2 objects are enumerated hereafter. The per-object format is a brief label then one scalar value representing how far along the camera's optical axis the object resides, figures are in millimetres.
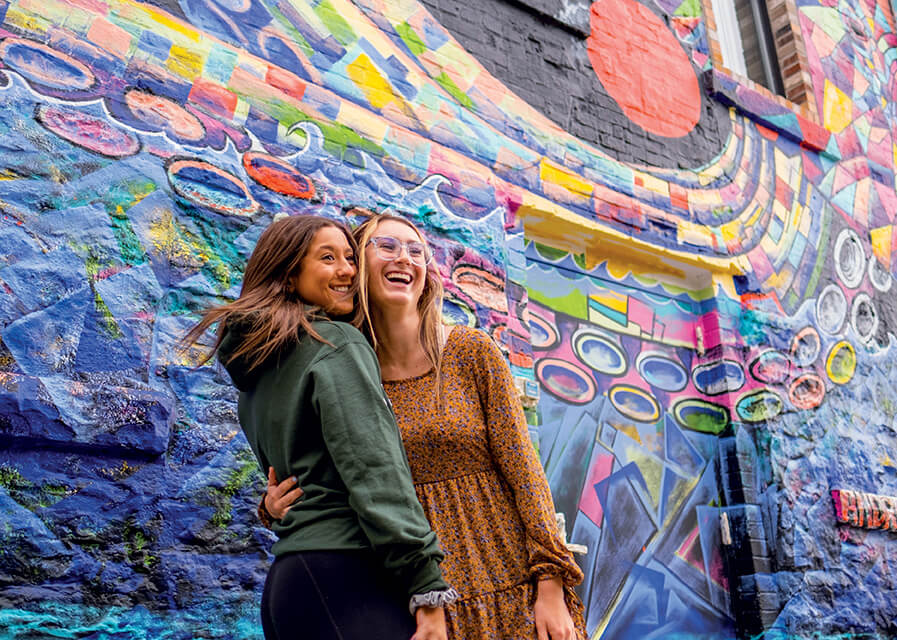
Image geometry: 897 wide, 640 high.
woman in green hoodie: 1318
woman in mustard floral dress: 1565
